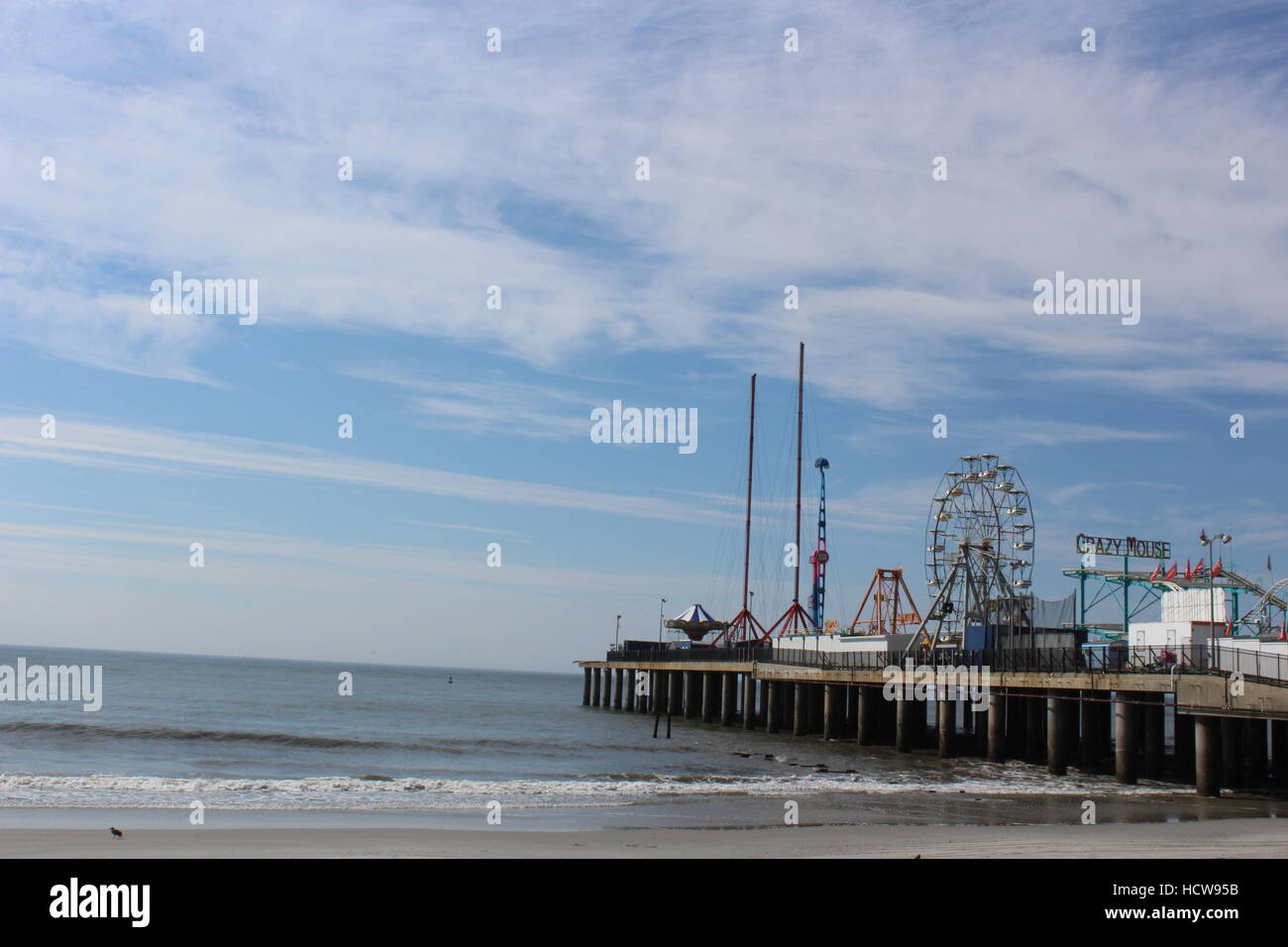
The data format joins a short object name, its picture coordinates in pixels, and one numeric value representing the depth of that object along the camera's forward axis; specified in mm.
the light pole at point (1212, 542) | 45353
